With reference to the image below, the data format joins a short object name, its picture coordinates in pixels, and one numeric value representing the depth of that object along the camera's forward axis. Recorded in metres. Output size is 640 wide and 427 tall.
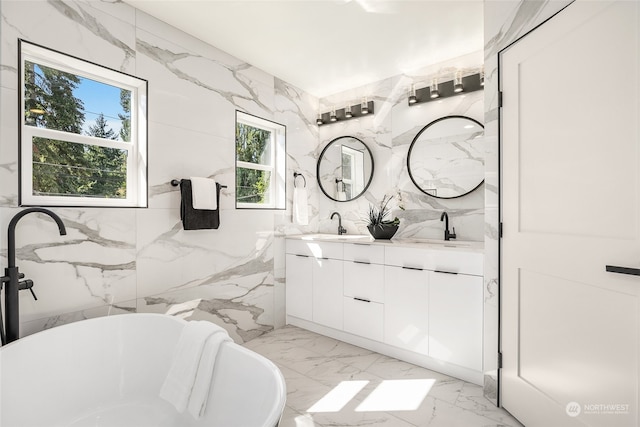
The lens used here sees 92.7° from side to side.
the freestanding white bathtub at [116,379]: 1.33
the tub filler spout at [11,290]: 1.52
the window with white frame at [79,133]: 1.77
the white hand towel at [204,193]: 2.34
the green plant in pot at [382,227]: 2.85
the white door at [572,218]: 1.25
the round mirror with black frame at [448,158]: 2.74
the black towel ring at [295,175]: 3.47
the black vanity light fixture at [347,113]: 3.36
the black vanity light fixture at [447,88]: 2.70
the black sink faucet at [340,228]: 3.54
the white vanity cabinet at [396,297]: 2.18
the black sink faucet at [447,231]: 2.82
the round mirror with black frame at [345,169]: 3.44
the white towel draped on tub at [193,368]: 1.46
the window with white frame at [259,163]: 3.04
